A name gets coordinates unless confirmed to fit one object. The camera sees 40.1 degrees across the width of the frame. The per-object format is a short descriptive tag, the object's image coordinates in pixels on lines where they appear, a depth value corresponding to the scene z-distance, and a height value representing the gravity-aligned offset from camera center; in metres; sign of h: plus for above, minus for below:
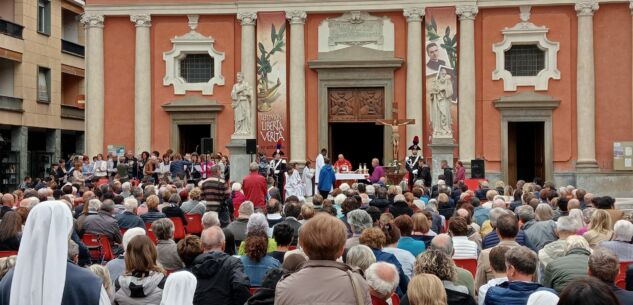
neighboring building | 37.12 +3.28
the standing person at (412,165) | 26.47 -0.32
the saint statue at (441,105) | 28.36 +1.65
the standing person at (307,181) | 27.73 -0.84
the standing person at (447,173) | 25.53 -0.55
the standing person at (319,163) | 27.13 -0.26
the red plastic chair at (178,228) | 13.18 -1.12
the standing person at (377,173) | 26.48 -0.56
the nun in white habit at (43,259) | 4.51 -0.54
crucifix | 28.64 +1.07
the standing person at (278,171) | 26.64 -0.49
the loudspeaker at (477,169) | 27.75 -0.46
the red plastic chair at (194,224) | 13.82 -1.10
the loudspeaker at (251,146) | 26.28 +0.28
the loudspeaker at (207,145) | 29.08 +0.34
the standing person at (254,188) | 18.06 -0.69
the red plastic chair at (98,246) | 12.14 -1.27
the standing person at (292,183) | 24.86 -0.80
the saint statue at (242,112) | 28.28 +1.42
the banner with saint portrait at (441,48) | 31.14 +3.84
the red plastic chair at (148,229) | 11.88 -1.06
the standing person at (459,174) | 26.23 -0.59
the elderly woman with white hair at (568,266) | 7.56 -0.99
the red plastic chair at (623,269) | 8.81 -1.20
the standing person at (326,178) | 25.20 -0.68
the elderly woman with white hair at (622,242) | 9.09 -0.93
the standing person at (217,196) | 15.67 -0.74
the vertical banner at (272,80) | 32.06 +2.78
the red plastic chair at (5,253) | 9.71 -1.09
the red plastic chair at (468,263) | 9.42 -1.19
